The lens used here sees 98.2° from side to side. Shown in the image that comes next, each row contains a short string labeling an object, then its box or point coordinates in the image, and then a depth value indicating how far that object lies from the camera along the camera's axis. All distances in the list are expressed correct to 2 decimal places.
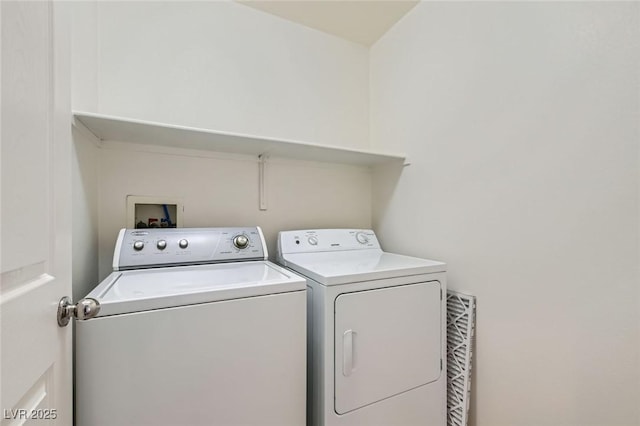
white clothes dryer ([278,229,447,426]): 1.15
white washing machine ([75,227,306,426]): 0.84
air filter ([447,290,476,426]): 1.41
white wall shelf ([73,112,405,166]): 1.25
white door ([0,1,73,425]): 0.49
